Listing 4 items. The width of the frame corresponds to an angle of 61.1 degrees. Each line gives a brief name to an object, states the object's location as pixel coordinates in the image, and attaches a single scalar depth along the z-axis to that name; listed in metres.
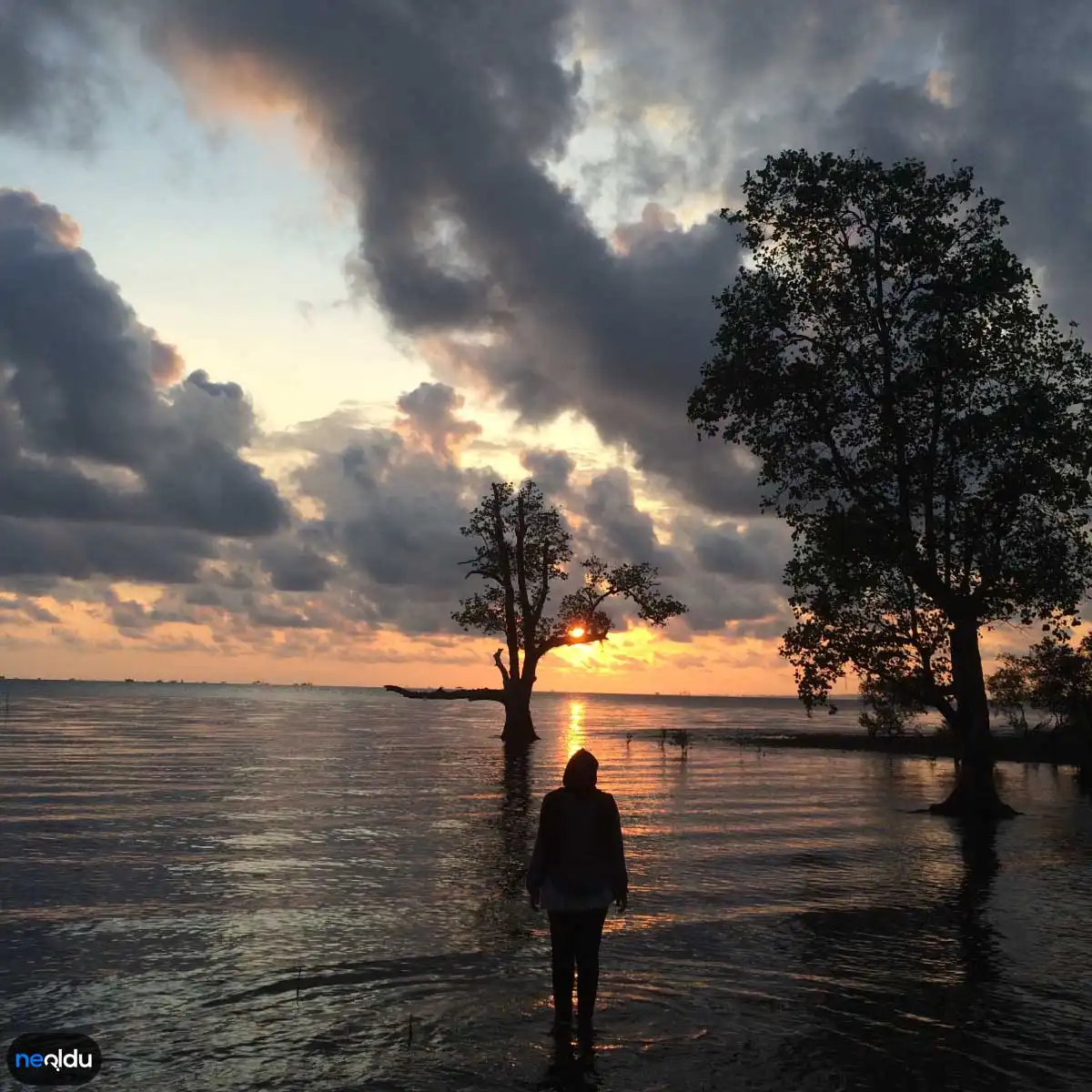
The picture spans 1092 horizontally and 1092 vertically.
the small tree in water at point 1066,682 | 49.69
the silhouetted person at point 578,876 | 9.24
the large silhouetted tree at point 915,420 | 27.56
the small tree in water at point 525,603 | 63.22
